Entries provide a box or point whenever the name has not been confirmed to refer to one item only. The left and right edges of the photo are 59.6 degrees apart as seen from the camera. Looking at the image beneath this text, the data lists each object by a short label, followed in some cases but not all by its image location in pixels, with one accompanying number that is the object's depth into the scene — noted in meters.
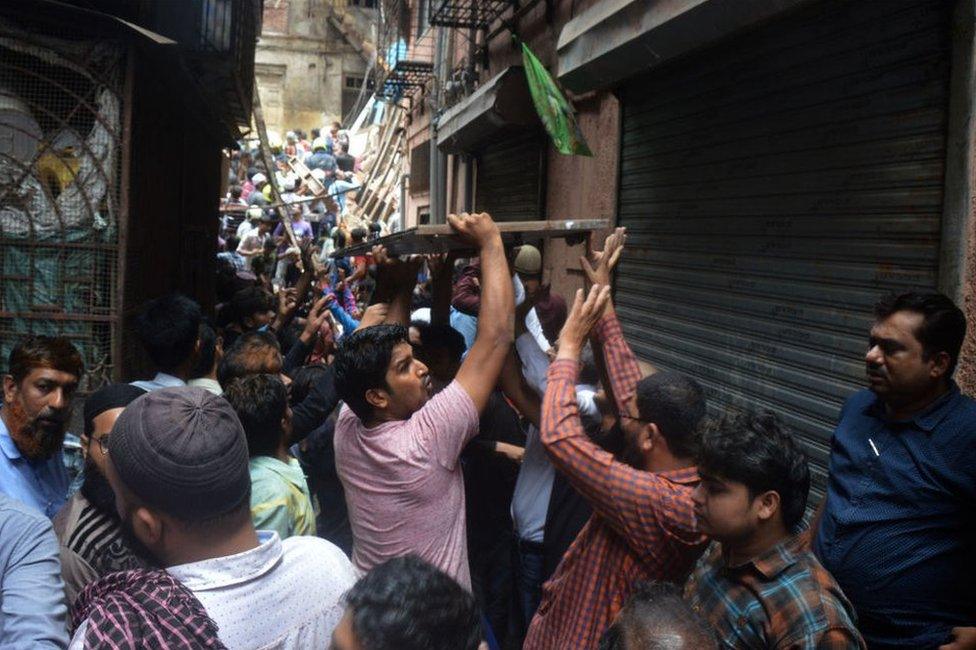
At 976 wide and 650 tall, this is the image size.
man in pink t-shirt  2.50
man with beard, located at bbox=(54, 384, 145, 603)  2.25
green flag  5.63
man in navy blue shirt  2.51
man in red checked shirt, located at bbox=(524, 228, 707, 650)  2.29
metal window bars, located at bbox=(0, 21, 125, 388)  5.54
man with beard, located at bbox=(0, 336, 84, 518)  3.10
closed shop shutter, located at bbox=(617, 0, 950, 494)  3.65
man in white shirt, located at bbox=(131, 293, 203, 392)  3.85
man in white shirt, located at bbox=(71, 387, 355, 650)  1.74
